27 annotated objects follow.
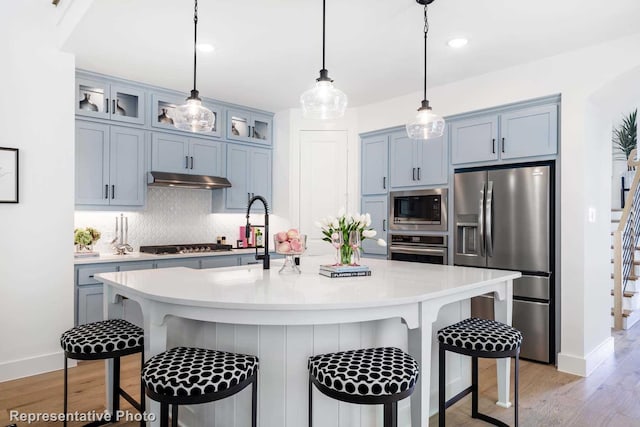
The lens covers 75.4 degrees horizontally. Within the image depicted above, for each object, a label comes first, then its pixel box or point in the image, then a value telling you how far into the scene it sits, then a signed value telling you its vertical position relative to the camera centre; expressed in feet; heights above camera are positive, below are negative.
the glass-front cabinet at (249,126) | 16.15 +3.66
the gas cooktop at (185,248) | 13.80 -1.16
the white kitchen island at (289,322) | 5.53 -1.60
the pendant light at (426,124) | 9.11 +2.05
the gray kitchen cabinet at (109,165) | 12.46 +1.58
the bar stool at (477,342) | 6.66 -2.06
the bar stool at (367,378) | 4.96 -2.00
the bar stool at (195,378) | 4.88 -1.98
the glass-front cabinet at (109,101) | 12.55 +3.66
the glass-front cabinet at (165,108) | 13.99 +3.75
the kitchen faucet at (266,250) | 8.12 -0.71
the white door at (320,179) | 16.62 +1.49
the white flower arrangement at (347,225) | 7.98 -0.17
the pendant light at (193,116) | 8.32 +2.03
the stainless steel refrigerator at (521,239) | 11.30 -0.64
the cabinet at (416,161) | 13.88 +1.93
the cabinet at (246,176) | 16.05 +1.60
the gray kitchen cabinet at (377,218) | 15.66 -0.07
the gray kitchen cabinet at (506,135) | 11.36 +2.42
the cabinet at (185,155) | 14.08 +2.17
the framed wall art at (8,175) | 10.05 +0.97
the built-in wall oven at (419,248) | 13.76 -1.11
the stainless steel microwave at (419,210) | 13.83 +0.22
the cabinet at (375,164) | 15.62 +2.00
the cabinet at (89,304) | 11.56 -2.51
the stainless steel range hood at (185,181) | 13.66 +1.20
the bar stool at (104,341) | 6.41 -2.00
